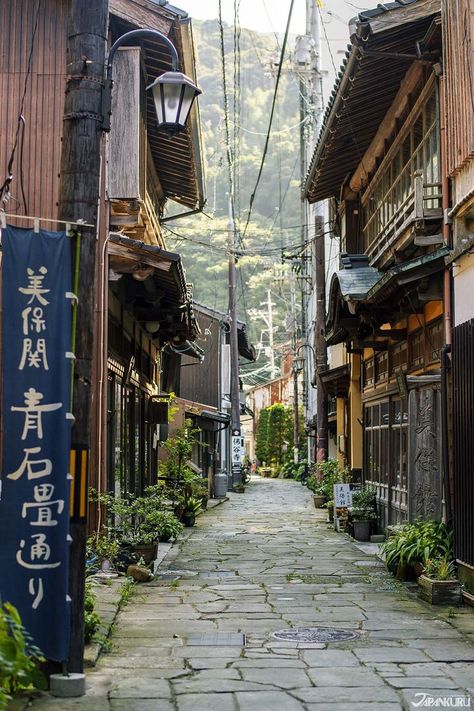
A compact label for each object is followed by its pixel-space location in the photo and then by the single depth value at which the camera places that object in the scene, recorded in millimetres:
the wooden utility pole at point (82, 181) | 7805
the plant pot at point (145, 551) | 14828
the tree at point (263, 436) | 67312
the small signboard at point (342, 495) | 20984
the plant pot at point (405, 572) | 13953
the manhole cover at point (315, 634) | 10000
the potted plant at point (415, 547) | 13031
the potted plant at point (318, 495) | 30856
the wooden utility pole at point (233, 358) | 40094
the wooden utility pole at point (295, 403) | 57062
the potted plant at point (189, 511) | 24094
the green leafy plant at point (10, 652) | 5520
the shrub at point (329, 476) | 25203
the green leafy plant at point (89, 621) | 9062
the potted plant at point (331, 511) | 25012
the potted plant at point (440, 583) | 11953
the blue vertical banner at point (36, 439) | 7340
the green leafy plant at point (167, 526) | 15984
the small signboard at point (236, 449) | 43625
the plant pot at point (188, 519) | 24062
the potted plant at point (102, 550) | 12891
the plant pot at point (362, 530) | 20469
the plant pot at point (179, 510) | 23384
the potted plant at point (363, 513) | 20516
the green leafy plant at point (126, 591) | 11852
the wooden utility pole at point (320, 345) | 29406
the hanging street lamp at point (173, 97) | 8992
